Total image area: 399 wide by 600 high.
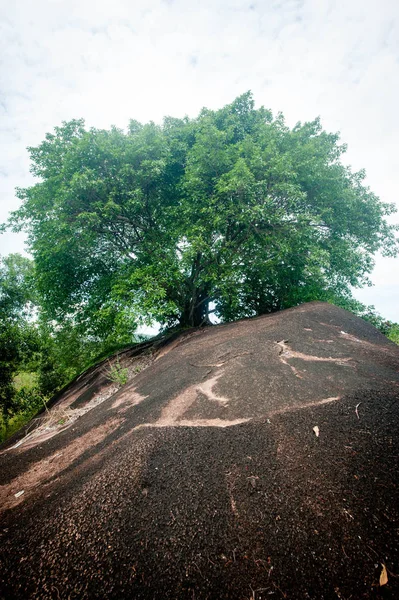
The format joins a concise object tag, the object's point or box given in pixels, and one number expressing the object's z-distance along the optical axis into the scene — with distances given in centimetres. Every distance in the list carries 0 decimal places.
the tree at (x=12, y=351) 934
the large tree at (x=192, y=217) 813
